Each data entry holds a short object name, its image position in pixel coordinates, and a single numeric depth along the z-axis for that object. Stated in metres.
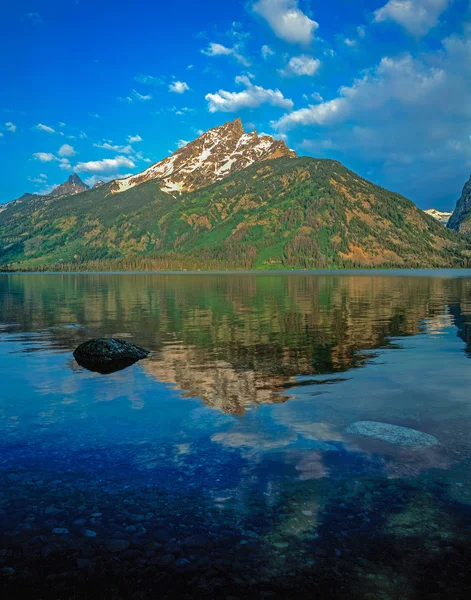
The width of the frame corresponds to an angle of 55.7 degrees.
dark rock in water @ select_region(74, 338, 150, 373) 33.41
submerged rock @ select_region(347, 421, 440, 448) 16.73
